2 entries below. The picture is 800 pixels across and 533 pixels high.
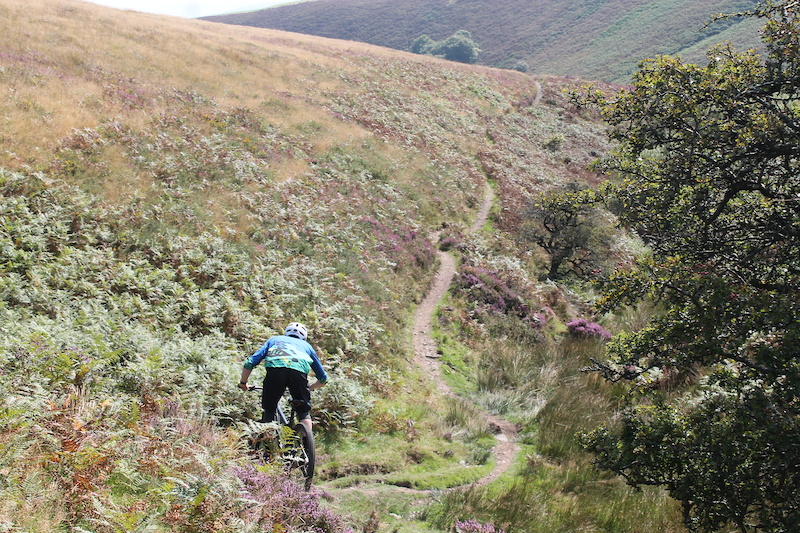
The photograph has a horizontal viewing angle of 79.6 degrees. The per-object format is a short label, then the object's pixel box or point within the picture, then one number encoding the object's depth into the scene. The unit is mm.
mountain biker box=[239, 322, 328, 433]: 6281
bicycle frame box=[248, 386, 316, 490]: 6075
